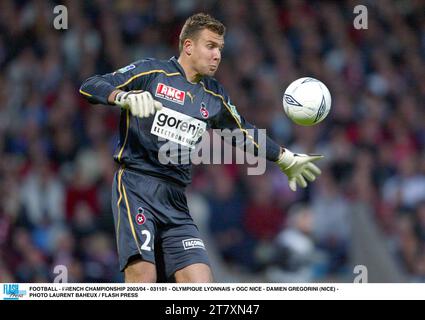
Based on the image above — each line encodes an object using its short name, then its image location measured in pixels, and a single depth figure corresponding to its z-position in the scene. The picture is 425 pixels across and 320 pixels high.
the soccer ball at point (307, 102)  14.08
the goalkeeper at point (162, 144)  12.70
